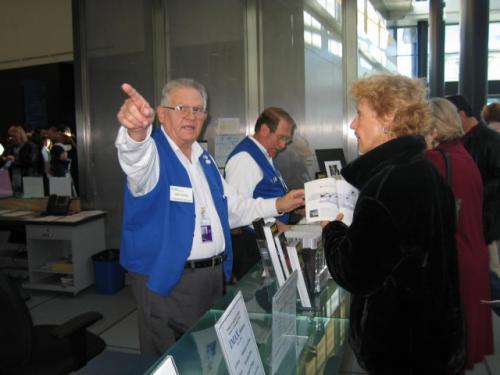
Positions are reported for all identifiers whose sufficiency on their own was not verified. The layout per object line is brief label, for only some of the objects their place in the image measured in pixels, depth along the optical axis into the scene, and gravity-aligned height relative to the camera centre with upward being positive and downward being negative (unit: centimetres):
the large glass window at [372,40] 435 +114
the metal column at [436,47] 895 +206
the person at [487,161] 312 -10
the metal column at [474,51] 599 +129
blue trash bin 442 -115
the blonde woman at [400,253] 127 -30
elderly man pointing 189 -31
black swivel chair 186 -84
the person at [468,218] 249 -39
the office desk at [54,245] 430 -89
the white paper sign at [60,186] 472 -32
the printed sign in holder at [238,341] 102 -45
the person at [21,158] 593 -3
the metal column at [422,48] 1236 +275
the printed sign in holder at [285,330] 127 -53
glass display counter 130 -60
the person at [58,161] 634 -8
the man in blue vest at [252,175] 289 -15
